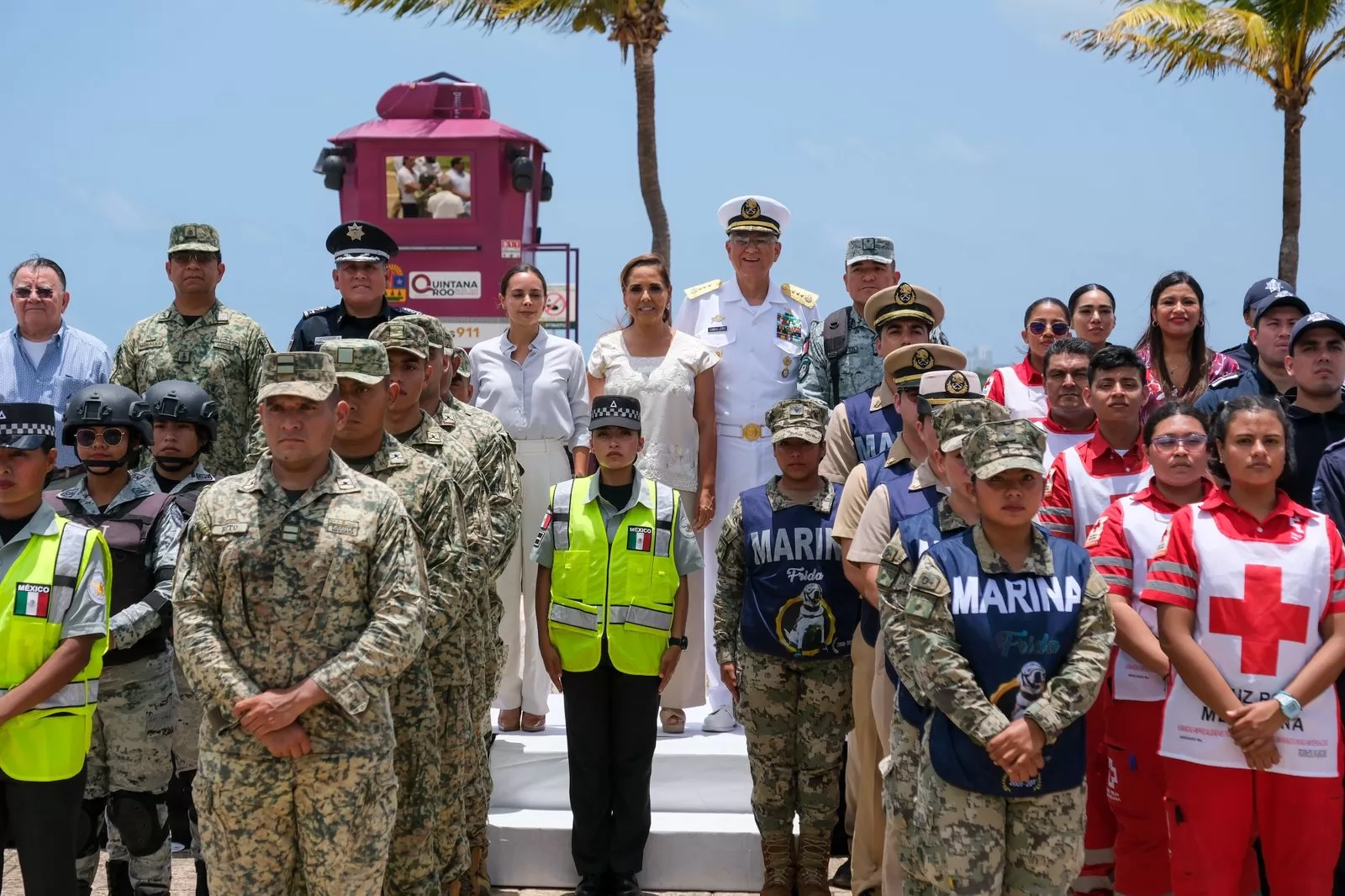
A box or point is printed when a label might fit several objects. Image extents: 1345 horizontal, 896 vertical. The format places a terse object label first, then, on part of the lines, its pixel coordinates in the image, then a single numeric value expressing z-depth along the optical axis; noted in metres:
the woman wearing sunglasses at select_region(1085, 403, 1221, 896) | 4.71
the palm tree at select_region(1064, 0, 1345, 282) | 16.12
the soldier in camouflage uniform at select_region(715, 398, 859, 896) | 5.34
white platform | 5.87
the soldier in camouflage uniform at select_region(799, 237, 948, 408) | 6.38
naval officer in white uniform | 6.61
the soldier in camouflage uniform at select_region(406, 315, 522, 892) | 5.31
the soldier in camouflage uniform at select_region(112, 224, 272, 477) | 6.25
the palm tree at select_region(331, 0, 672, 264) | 15.15
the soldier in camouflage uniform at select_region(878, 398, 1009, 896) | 4.17
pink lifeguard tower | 18.09
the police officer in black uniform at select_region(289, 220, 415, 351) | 5.96
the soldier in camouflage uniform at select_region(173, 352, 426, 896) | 3.82
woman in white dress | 6.45
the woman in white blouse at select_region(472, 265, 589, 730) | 6.58
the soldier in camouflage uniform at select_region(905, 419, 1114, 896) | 3.90
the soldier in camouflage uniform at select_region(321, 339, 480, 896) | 4.53
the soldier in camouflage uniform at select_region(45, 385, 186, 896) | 4.86
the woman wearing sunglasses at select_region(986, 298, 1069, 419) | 5.98
